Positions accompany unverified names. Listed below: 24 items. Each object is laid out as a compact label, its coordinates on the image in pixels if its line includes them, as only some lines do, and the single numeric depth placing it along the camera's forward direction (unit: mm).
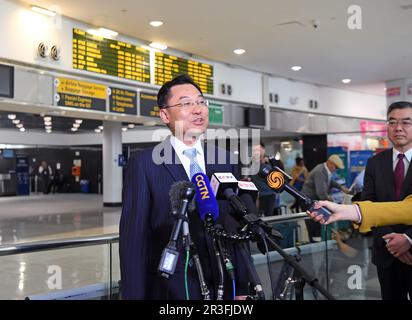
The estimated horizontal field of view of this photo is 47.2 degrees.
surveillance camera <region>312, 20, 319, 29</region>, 7683
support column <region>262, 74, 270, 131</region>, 11766
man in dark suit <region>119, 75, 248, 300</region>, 1729
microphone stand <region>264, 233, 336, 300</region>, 1333
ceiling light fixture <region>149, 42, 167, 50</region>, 8964
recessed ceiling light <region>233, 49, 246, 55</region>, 9617
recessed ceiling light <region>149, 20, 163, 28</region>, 7731
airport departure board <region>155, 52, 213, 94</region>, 9102
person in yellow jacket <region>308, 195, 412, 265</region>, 1963
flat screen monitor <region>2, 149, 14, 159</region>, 23969
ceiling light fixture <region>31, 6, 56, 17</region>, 6988
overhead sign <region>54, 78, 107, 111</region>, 7453
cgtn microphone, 1538
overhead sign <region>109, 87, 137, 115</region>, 8312
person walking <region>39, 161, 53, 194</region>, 26531
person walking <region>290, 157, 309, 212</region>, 11016
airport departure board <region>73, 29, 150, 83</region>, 7715
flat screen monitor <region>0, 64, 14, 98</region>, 6688
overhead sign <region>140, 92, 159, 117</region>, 8836
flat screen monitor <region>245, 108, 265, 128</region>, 11148
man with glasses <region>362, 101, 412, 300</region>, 2746
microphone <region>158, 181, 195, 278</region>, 1318
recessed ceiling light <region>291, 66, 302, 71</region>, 11289
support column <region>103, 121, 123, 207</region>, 13625
